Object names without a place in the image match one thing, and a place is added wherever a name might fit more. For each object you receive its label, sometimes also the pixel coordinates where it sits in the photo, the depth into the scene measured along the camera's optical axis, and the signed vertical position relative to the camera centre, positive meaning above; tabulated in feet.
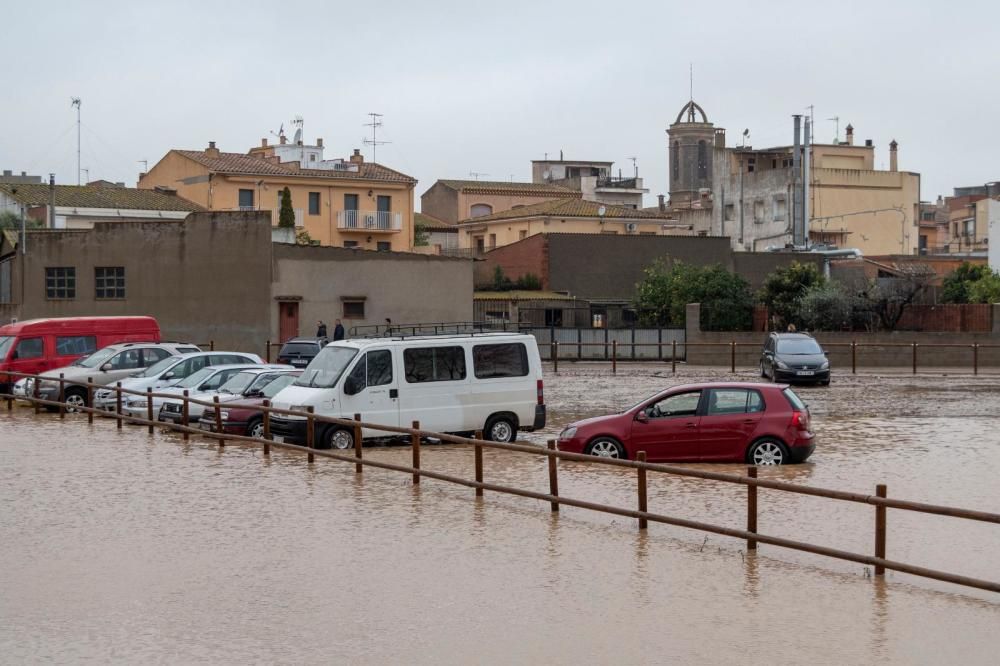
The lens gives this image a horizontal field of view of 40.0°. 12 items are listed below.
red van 107.24 -2.03
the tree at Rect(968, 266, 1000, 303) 177.88 +3.26
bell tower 459.73 +54.55
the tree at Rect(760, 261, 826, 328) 168.66 +3.19
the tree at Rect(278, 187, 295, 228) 214.48 +15.77
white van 72.08 -3.88
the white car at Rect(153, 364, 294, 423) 82.12 -4.60
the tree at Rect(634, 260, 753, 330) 169.07 +2.20
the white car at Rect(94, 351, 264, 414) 91.61 -3.91
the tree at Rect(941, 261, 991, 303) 188.44 +4.69
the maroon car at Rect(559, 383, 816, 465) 65.21 -5.45
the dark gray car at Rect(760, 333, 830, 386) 121.60 -4.13
